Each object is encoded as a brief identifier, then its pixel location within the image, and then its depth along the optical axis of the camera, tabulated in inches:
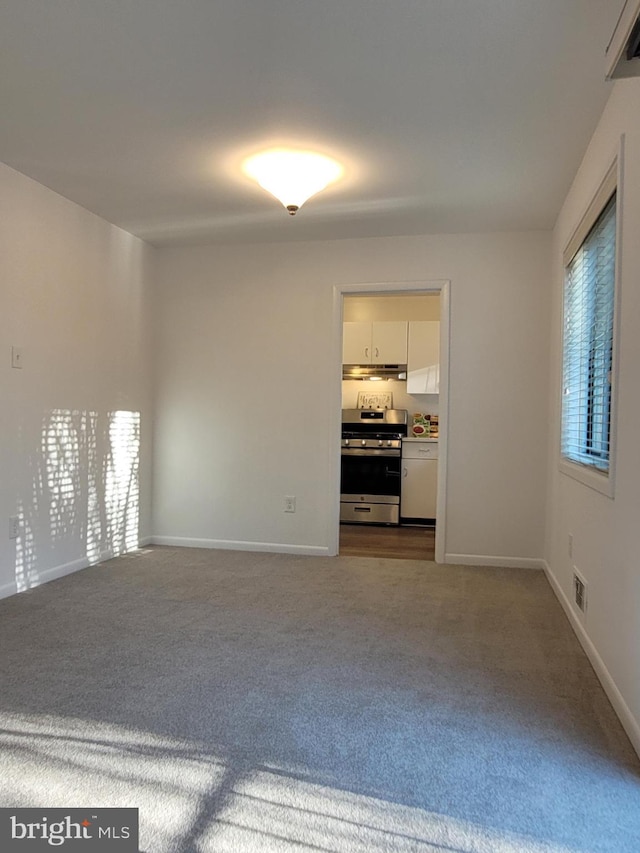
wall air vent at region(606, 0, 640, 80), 63.7
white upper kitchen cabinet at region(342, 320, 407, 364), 250.7
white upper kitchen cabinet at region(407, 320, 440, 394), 247.4
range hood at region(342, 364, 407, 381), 254.2
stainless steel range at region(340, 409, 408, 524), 241.4
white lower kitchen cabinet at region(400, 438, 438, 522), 239.1
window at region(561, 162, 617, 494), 108.5
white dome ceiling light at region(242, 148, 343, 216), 127.1
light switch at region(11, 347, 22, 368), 136.3
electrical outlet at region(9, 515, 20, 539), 137.1
